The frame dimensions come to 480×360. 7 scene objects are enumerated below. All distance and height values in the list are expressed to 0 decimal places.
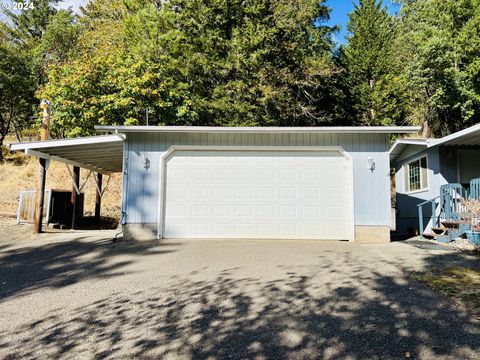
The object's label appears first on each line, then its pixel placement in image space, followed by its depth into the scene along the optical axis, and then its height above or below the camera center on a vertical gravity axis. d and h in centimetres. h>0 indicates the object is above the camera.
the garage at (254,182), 872 +77
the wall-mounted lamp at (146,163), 895 +118
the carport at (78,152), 899 +166
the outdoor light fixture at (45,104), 1052 +305
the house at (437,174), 898 +121
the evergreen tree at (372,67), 2238 +938
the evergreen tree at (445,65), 1952 +824
